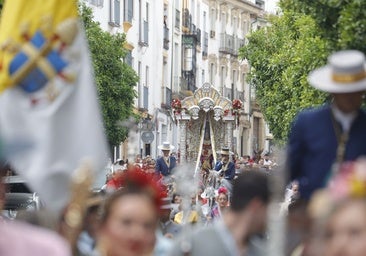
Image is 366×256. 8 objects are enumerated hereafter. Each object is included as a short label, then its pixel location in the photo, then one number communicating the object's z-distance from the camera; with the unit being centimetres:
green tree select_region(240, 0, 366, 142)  1753
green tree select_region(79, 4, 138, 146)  4559
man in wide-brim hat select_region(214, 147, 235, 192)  3538
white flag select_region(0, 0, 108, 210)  770
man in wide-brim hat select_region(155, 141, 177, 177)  3515
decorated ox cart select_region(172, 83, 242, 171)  5297
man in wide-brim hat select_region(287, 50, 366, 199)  902
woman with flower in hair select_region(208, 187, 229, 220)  2419
